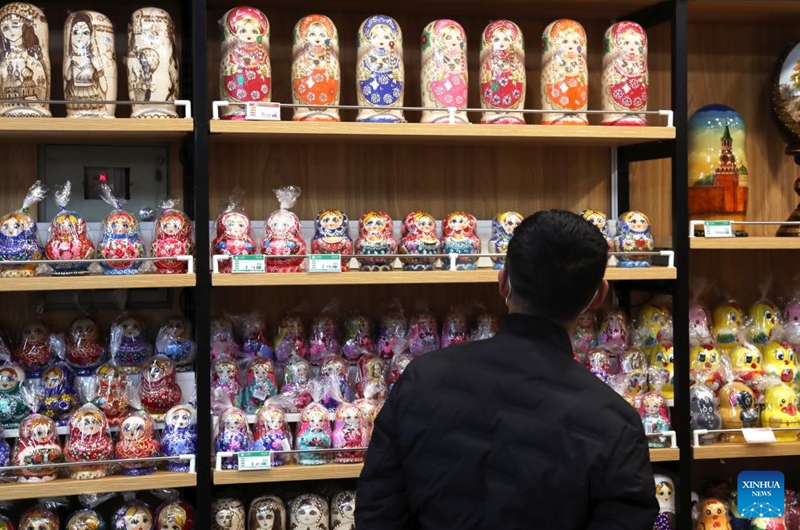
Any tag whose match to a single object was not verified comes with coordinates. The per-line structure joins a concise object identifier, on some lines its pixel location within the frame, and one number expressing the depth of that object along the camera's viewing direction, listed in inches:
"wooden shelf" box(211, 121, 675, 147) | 91.4
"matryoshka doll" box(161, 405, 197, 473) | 90.7
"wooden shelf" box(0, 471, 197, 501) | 85.8
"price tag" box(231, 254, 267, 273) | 90.4
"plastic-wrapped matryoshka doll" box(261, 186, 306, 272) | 94.0
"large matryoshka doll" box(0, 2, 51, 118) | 89.3
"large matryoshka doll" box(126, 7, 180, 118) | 92.1
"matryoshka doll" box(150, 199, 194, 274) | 91.6
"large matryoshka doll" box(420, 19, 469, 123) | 97.6
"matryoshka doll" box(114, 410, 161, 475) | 89.2
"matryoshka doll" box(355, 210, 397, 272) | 97.0
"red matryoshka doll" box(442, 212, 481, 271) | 98.9
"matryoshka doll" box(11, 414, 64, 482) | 87.1
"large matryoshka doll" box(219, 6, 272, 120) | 93.4
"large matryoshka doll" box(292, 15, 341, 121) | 95.0
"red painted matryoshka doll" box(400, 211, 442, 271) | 98.0
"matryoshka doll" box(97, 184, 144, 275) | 90.6
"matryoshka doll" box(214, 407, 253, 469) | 91.0
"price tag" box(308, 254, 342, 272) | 91.7
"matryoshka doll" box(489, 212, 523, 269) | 100.4
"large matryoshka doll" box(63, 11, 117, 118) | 91.0
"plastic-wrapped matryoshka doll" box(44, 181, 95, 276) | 90.0
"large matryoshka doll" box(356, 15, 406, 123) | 96.0
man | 50.5
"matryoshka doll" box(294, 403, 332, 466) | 92.7
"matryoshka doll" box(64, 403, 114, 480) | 88.2
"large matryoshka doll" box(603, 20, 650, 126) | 101.1
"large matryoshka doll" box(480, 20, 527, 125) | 98.5
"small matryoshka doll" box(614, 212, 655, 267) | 102.6
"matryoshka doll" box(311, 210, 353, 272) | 96.2
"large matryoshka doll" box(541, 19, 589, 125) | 99.7
